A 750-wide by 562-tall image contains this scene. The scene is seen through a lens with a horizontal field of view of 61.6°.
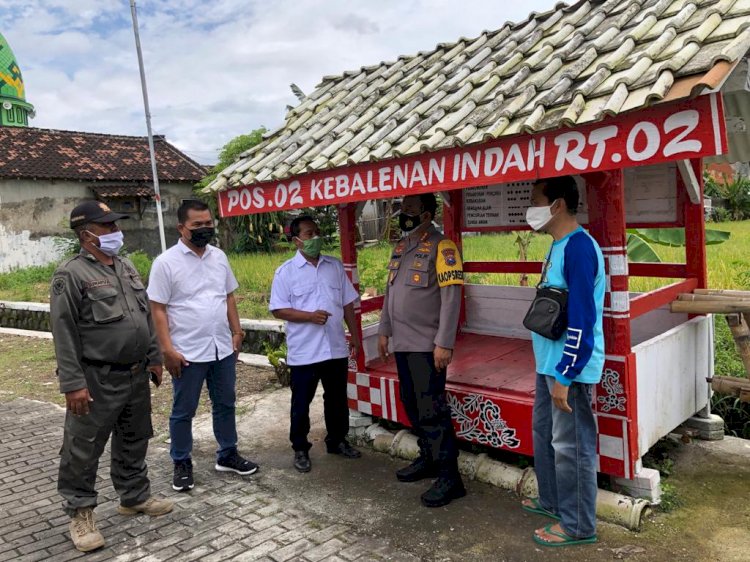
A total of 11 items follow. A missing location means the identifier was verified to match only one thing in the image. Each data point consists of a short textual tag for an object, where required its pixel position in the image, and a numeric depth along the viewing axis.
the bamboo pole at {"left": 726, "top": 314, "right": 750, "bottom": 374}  4.12
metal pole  17.11
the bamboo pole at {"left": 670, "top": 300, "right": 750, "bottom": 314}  4.00
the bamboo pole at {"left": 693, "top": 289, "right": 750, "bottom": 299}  4.14
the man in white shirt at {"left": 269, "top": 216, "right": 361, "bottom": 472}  4.55
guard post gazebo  2.82
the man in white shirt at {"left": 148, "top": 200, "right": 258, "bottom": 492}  4.21
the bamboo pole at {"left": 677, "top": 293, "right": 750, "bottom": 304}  4.08
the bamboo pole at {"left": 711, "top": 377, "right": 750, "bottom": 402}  4.12
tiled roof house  20.61
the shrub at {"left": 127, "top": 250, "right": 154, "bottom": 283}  15.81
